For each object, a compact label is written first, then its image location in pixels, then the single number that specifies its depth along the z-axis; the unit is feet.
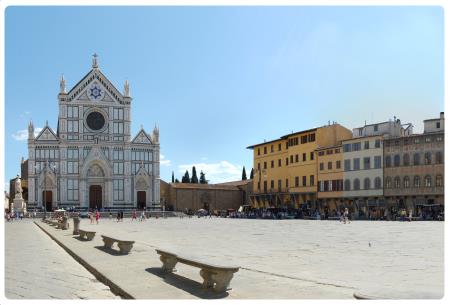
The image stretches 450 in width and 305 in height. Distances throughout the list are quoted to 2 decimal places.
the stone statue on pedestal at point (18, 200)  214.07
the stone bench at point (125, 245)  47.06
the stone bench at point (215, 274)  26.61
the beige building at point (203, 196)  267.59
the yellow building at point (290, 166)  210.59
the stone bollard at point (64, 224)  99.15
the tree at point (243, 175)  323.86
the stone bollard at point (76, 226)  81.43
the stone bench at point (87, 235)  66.23
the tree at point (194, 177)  324.80
